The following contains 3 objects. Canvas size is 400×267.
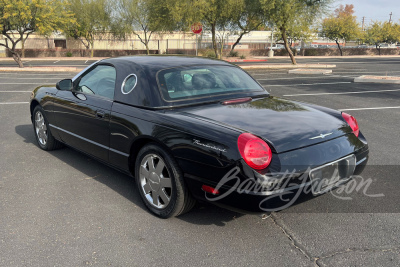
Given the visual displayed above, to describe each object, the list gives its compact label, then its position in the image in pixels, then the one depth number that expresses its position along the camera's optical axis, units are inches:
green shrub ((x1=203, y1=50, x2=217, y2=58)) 1445.5
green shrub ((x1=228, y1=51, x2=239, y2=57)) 1698.1
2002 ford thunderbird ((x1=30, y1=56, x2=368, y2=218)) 119.8
